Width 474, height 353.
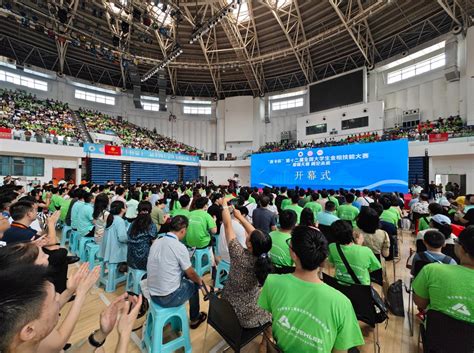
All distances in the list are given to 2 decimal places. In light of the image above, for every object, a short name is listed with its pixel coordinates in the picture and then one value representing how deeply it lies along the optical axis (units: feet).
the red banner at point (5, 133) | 34.47
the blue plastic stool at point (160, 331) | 6.51
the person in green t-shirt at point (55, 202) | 18.62
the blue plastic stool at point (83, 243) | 13.46
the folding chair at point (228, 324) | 5.30
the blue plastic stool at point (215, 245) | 14.24
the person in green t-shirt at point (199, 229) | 11.33
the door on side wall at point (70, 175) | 44.57
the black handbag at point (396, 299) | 7.09
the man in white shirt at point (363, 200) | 17.83
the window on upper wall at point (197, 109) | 77.25
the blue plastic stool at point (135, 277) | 9.30
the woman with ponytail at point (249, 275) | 5.69
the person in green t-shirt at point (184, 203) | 13.05
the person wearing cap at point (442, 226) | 9.16
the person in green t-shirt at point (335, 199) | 18.84
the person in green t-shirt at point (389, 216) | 13.47
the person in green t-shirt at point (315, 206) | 16.06
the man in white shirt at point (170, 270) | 6.72
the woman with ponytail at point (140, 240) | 9.05
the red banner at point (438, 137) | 35.35
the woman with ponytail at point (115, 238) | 10.34
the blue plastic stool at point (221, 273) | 9.81
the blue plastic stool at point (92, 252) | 12.51
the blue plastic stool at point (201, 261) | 11.93
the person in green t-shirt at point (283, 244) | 7.97
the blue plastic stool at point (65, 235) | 17.57
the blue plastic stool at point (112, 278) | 10.84
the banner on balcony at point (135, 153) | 45.14
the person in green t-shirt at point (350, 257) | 7.01
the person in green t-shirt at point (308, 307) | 3.60
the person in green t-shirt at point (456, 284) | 4.60
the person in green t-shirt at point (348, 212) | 14.66
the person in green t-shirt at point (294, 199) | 14.65
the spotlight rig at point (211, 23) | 33.79
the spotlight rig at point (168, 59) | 42.80
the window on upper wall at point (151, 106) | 72.95
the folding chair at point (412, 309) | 6.86
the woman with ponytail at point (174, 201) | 18.04
